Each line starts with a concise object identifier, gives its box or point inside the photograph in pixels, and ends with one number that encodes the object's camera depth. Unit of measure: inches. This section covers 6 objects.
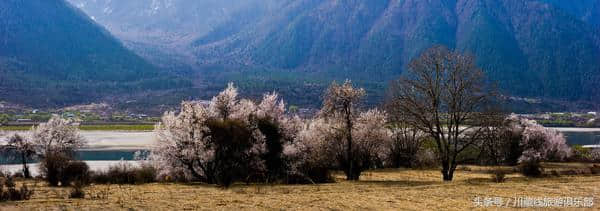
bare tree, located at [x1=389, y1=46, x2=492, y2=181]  1624.0
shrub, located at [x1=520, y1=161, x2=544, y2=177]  1825.8
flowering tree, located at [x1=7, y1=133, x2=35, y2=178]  2385.6
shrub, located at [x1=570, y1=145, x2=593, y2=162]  3223.4
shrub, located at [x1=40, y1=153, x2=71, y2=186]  1585.9
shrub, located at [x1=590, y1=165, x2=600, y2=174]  1926.7
